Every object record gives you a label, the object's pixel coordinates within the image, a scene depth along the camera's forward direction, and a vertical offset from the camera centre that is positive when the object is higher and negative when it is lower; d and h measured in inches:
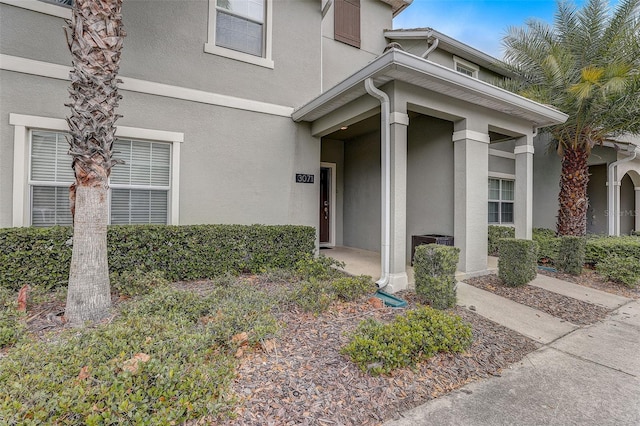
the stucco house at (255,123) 190.1 +74.3
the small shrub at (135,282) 169.0 -38.6
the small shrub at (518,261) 220.5 -30.6
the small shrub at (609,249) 283.7 -27.0
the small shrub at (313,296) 157.9 -43.2
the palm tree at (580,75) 286.4 +145.1
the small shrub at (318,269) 209.9 -36.6
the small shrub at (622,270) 245.1 -40.5
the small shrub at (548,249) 305.3 -29.1
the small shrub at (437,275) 170.9 -32.4
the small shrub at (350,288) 176.2 -41.3
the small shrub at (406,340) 110.0 -47.2
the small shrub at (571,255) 267.6 -30.7
